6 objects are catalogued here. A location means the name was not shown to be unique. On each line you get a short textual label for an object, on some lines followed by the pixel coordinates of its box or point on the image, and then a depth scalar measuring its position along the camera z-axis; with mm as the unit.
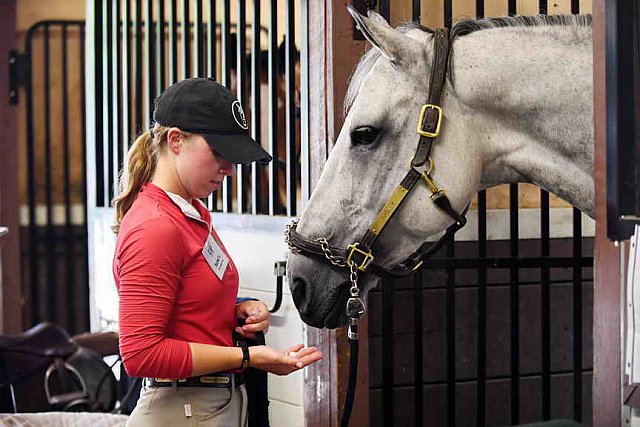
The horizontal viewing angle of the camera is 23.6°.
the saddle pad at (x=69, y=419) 4228
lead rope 3444
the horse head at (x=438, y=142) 3399
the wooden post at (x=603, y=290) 2865
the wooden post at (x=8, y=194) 7550
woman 3019
